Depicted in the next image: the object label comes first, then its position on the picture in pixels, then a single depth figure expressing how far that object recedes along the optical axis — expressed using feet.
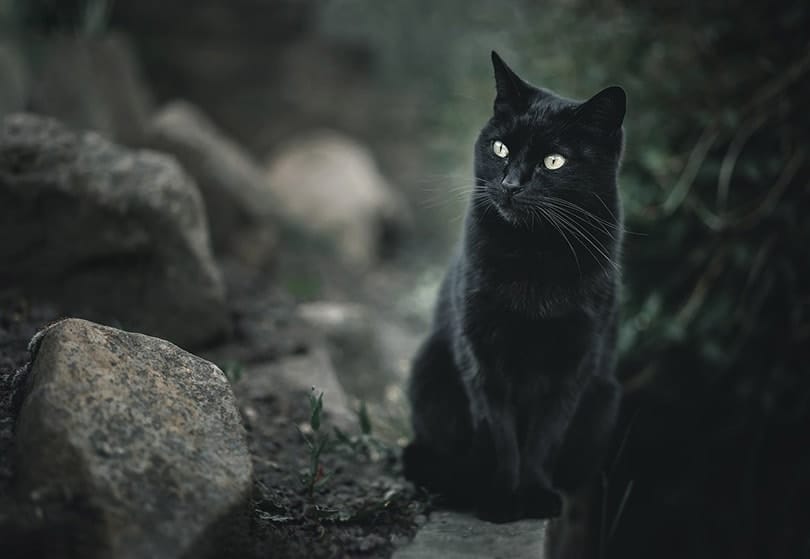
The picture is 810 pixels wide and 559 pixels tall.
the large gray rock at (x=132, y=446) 5.70
